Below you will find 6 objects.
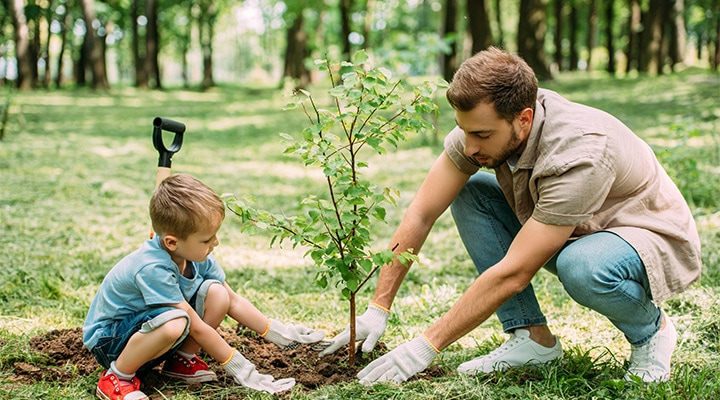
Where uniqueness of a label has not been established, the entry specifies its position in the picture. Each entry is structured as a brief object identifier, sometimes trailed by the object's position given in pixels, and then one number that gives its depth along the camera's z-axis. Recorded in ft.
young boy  8.56
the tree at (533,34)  54.29
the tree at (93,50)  68.07
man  8.37
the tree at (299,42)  69.00
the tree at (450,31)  43.60
